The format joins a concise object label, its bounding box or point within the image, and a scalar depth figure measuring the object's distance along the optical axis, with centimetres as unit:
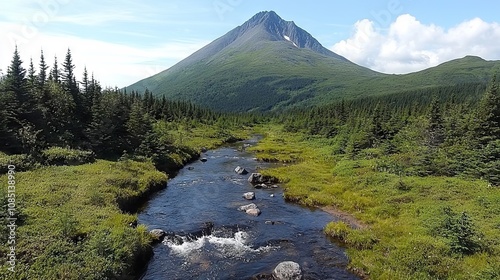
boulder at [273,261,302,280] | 2114
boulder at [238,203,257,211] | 3494
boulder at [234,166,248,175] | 5344
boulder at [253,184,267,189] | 4500
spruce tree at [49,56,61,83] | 7310
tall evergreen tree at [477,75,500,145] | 4500
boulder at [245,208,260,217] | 3362
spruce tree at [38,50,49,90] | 6599
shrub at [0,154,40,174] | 3367
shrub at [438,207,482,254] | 2272
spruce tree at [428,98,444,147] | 5616
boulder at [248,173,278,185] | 4761
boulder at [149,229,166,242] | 2656
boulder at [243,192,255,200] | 3916
